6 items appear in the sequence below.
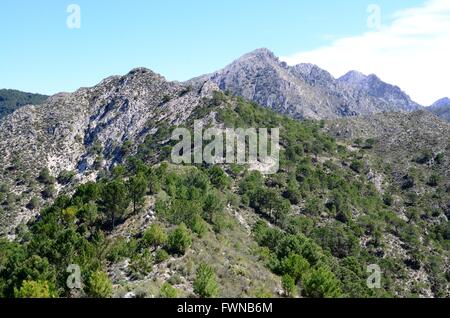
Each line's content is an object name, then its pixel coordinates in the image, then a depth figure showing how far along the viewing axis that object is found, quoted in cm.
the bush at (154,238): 4266
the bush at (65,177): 14662
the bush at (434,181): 12656
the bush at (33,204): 12800
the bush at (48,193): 13512
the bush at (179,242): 4194
